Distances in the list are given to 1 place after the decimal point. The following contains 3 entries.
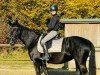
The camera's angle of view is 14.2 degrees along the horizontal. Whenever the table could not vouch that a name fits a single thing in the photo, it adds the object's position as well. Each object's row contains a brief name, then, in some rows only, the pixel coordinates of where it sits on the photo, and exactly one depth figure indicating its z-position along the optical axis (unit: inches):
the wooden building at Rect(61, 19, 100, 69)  543.5
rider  472.7
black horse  473.1
